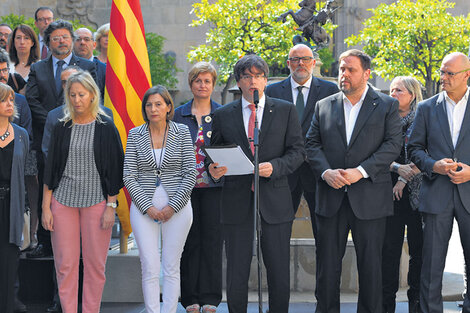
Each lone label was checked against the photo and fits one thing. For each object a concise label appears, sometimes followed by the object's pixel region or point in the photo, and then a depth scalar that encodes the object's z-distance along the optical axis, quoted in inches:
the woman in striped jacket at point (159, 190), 243.1
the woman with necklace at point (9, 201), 255.4
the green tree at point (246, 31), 947.3
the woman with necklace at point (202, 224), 273.1
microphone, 213.8
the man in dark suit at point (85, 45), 331.6
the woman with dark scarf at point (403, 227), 272.2
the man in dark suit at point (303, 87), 282.8
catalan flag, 299.6
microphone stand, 210.2
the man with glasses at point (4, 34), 378.9
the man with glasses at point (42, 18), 370.0
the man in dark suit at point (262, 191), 239.9
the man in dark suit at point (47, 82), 297.9
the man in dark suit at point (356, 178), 243.1
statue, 451.2
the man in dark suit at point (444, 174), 244.5
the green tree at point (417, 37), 952.9
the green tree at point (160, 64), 1101.7
